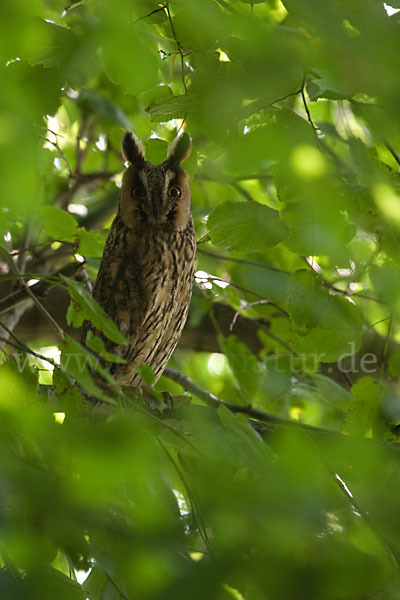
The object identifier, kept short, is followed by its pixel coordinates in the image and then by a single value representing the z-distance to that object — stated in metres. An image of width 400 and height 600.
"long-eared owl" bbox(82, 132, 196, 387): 11.15
